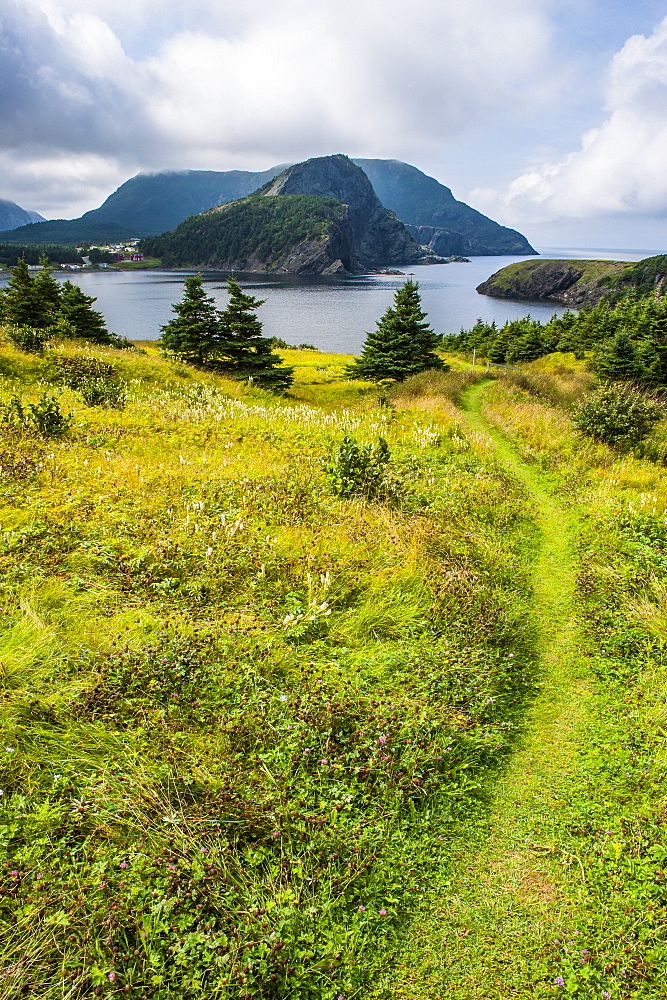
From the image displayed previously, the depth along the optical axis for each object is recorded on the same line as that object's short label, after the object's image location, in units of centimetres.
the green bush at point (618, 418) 1450
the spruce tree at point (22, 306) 2558
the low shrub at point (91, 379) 1273
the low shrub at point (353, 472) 909
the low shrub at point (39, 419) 980
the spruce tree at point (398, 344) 3055
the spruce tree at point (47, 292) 2792
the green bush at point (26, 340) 1591
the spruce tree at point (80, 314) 2909
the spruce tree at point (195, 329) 2667
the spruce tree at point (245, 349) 2527
